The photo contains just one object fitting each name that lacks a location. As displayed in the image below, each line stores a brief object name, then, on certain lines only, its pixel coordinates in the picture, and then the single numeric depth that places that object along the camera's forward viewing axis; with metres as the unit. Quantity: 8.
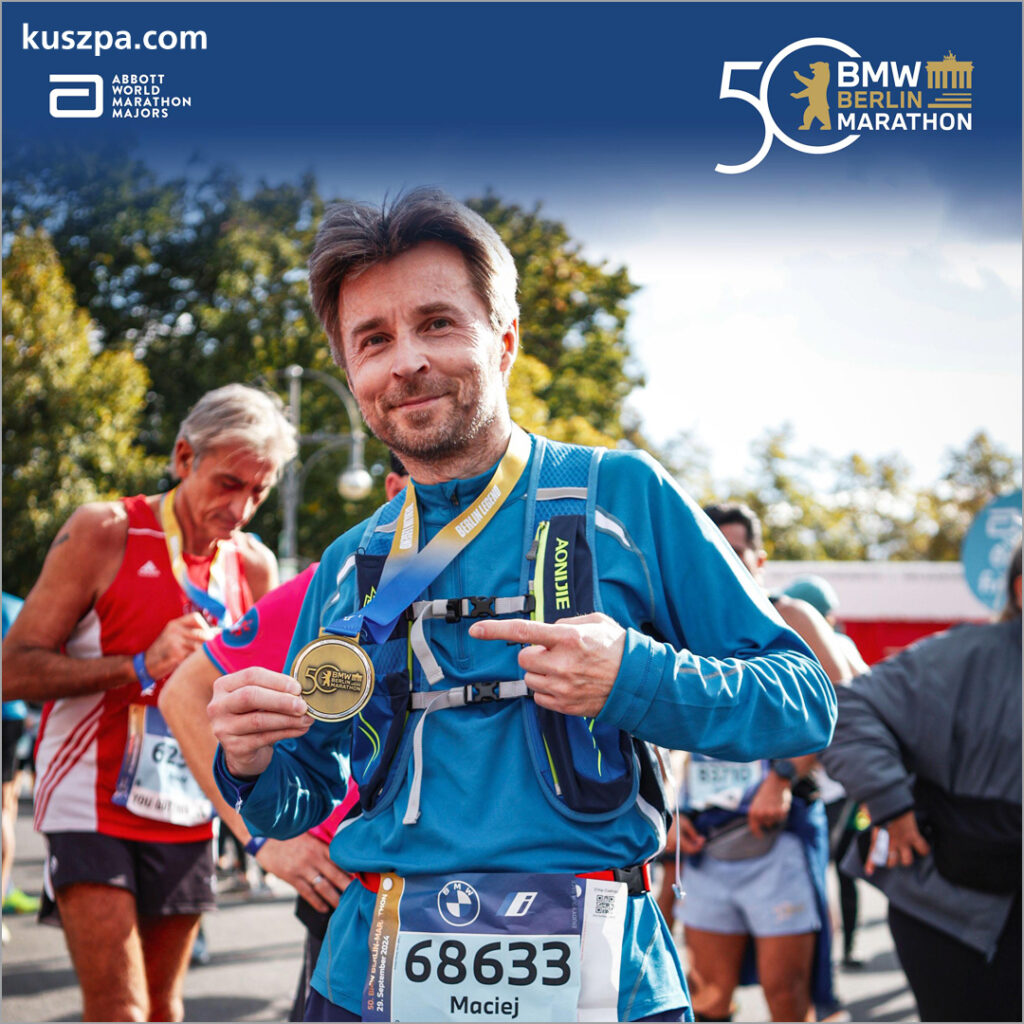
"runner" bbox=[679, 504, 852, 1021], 4.78
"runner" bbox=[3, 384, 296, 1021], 3.76
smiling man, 1.80
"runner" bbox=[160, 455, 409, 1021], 2.61
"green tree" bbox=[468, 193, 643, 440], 26.97
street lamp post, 19.30
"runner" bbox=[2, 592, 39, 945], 6.68
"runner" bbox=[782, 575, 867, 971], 5.36
